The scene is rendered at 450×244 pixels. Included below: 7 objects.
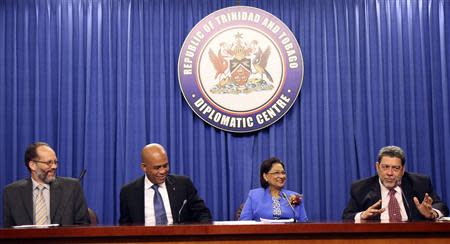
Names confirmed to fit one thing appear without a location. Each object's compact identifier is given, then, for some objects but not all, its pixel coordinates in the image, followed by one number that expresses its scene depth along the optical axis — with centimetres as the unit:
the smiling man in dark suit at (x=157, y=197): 406
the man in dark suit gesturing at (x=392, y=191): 402
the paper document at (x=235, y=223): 282
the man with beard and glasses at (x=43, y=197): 380
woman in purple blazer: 418
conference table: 271
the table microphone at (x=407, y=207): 385
